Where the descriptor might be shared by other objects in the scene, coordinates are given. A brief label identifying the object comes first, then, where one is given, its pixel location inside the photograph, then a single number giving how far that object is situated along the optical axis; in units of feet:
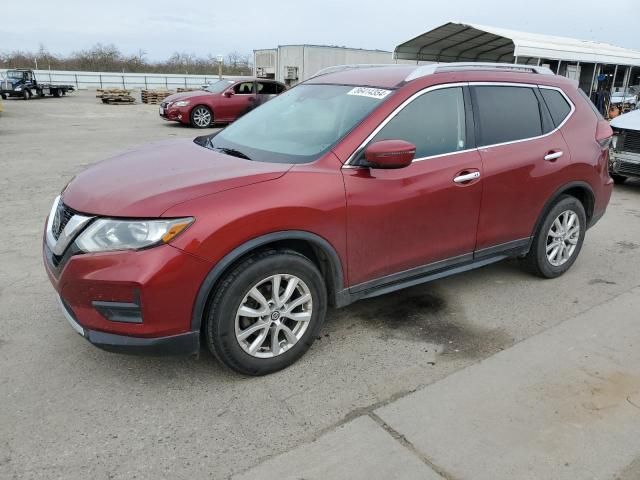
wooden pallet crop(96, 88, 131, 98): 88.40
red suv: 8.79
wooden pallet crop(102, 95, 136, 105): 88.33
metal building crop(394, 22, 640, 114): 56.29
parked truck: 86.22
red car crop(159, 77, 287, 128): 53.21
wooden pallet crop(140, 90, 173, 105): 93.18
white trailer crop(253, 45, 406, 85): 90.68
